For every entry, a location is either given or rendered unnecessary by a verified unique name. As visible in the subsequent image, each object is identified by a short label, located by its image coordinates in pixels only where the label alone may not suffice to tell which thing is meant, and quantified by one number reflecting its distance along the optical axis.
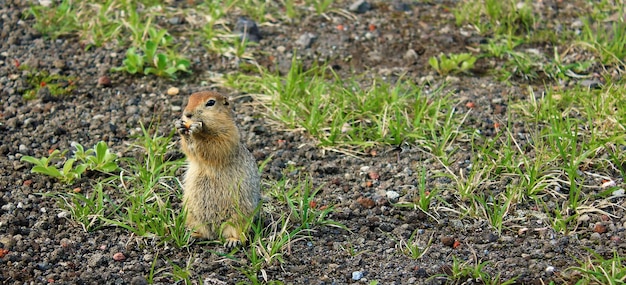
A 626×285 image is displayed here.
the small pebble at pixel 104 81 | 12.91
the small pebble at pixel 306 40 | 14.33
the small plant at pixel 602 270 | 8.30
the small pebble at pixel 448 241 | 9.49
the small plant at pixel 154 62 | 13.00
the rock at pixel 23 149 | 11.20
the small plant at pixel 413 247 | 9.19
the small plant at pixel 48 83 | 12.63
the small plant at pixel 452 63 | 13.52
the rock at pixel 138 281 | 8.57
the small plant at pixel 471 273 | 8.65
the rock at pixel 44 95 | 12.45
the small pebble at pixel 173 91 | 12.74
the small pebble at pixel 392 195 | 10.48
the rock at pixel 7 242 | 9.16
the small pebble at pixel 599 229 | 9.68
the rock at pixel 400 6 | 15.72
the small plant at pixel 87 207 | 9.61
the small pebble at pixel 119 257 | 9.04
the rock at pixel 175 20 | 14.71
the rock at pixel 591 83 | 13.15
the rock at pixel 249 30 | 14.38
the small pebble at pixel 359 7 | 15.45
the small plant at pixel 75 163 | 10.38
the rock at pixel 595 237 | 9.52
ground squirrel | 9.05
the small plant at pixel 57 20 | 14.13
